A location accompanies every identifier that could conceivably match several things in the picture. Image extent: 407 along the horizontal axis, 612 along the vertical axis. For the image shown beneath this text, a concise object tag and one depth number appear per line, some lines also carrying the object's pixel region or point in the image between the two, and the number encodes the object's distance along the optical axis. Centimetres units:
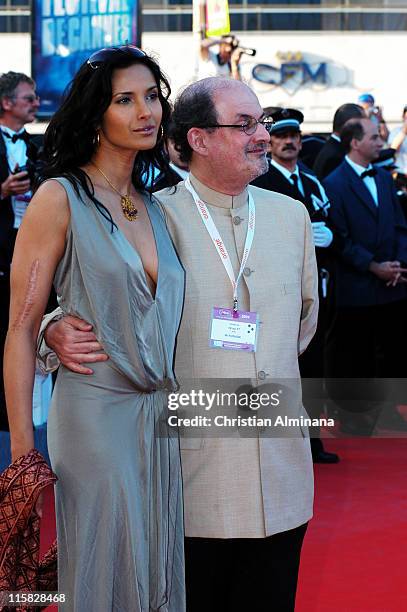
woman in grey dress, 268
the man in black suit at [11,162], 622
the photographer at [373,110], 1096
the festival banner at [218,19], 1287
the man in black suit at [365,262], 803
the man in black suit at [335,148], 888
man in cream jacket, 306
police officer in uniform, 701
